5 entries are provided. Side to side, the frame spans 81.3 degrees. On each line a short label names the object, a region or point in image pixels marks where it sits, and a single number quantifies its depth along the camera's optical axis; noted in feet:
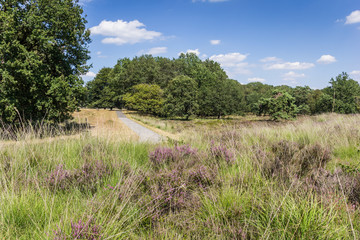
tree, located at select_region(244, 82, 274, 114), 316.93
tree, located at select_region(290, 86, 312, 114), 252.83
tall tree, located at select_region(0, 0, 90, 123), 45.62
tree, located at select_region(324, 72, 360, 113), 139.33
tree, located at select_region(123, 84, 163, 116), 155.43
